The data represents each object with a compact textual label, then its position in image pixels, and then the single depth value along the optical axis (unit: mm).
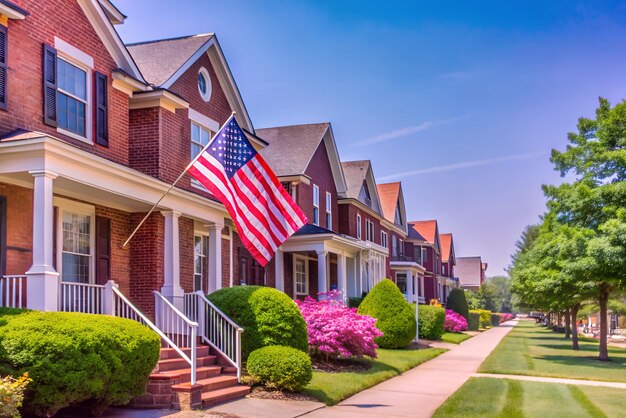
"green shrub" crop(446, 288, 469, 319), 53875
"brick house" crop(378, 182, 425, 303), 49188
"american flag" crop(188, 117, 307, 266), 13516
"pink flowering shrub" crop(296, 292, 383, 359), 18469
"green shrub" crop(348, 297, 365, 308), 30969
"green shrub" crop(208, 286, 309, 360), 14859
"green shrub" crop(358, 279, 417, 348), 26078
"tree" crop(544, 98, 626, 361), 23094
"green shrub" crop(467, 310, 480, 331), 58312
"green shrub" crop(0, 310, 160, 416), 8984
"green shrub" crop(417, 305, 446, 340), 34562
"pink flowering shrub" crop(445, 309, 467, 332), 45125
